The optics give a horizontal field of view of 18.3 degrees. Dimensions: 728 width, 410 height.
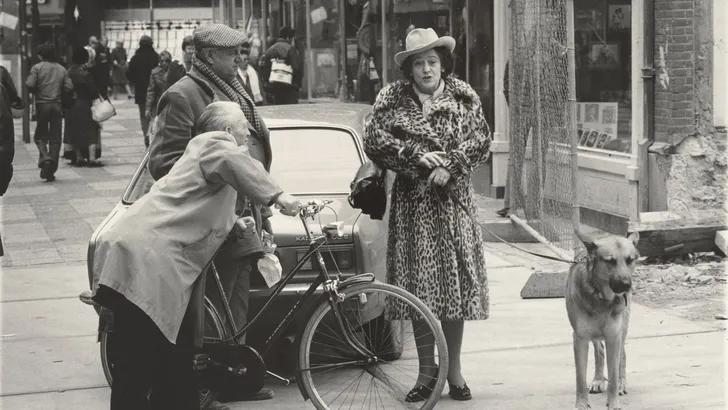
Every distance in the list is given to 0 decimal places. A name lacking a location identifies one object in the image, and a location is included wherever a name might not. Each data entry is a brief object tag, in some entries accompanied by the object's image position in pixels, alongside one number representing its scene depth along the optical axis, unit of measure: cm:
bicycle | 1041
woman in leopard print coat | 1116
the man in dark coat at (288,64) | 3732
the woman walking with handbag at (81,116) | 3550
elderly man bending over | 921
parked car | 1207
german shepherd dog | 1003
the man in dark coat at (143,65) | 4034
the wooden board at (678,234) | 1714
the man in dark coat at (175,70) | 3038
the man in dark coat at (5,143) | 1355
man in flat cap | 1101
